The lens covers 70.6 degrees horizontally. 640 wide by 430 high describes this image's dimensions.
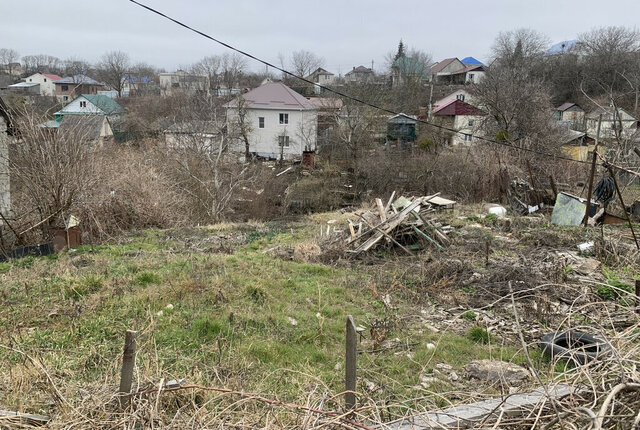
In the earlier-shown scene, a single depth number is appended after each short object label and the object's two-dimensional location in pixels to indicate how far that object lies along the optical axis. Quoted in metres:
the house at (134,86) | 65.19
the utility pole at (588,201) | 9.75
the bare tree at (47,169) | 10.15
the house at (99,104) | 41.29
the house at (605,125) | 23.50
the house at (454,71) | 65.80
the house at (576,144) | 25.28
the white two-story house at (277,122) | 35.34
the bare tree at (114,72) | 64.25
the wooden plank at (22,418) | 2.61
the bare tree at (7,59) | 85.18
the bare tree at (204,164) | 19.45
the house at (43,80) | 74.65
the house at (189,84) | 51.57
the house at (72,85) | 59.31
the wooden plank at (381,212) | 10.93
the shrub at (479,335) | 5.98
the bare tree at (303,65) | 70.36
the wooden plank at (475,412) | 2.44
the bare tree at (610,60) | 41.72
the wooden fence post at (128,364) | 2.73
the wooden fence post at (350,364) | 2.88
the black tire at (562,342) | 5.10
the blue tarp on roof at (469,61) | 81.03
